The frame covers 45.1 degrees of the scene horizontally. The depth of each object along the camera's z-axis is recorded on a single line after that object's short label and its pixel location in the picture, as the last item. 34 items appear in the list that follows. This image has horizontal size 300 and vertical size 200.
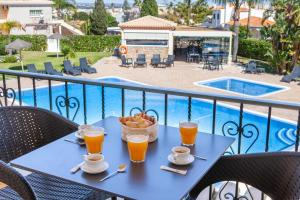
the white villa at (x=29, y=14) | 38.22
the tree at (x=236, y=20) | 27.58
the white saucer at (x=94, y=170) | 1.95
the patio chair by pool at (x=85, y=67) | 21.77
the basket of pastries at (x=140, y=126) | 2.32
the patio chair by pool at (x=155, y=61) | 25.38
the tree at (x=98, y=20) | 43.56
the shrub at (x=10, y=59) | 24.47
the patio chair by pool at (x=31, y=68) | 18.58
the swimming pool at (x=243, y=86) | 18.36
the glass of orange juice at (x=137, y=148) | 2.06
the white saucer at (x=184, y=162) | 2.06
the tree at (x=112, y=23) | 60.82
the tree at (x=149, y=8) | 44.25
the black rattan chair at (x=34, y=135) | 2.52
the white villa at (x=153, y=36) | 27.77
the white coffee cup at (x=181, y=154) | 2.08
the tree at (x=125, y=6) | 103.03
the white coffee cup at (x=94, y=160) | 1.97
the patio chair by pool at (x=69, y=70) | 20.99
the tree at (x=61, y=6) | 61.62
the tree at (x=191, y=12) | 43.41
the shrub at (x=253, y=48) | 27.97
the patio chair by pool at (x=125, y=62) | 24.99
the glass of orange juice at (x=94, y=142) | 2.18
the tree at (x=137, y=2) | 56.83
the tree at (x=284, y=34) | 21.28
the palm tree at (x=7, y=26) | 29.07
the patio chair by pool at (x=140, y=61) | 25.19
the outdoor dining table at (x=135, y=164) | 1.81
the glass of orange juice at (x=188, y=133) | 2.35
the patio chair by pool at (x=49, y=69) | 19.22
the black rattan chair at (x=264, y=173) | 2.03
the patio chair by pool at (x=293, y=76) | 20.00
